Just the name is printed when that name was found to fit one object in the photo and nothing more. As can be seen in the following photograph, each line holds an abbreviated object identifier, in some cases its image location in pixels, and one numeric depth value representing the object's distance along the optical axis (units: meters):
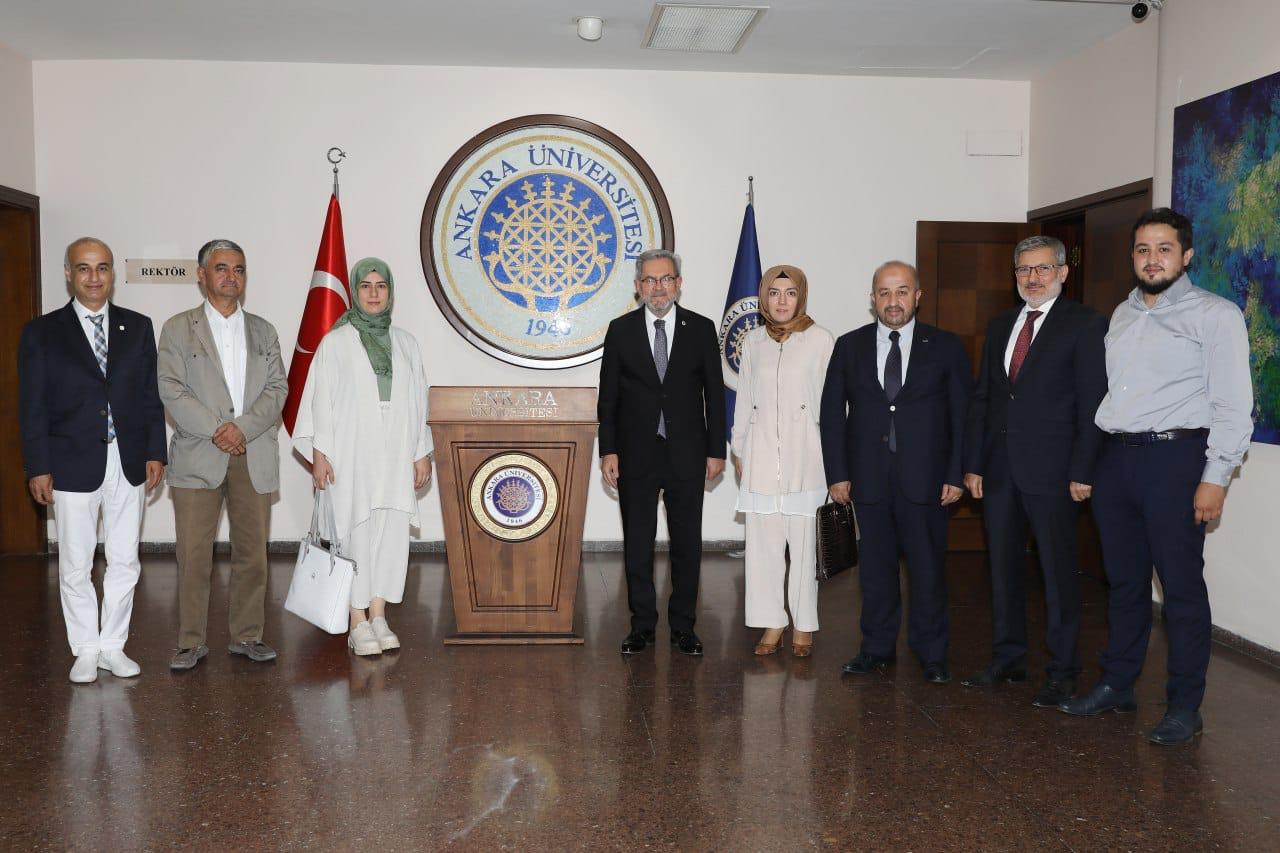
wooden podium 4.39
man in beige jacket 4.16
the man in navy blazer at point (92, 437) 3.94
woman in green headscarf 4.33
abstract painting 4.32
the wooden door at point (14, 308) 6.46
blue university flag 6.49
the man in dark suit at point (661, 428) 4.36
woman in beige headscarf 4.21
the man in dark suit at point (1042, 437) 3.63
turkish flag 6.26
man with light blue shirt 3.31
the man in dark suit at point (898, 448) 3.97
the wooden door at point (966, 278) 6.79
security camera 5.19
